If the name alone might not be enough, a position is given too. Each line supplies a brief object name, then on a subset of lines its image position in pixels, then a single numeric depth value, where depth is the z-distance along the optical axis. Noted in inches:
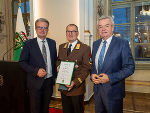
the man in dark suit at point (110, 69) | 49.9
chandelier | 178.7
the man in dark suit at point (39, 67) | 62.3
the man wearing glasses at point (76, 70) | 60.7
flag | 101.0
